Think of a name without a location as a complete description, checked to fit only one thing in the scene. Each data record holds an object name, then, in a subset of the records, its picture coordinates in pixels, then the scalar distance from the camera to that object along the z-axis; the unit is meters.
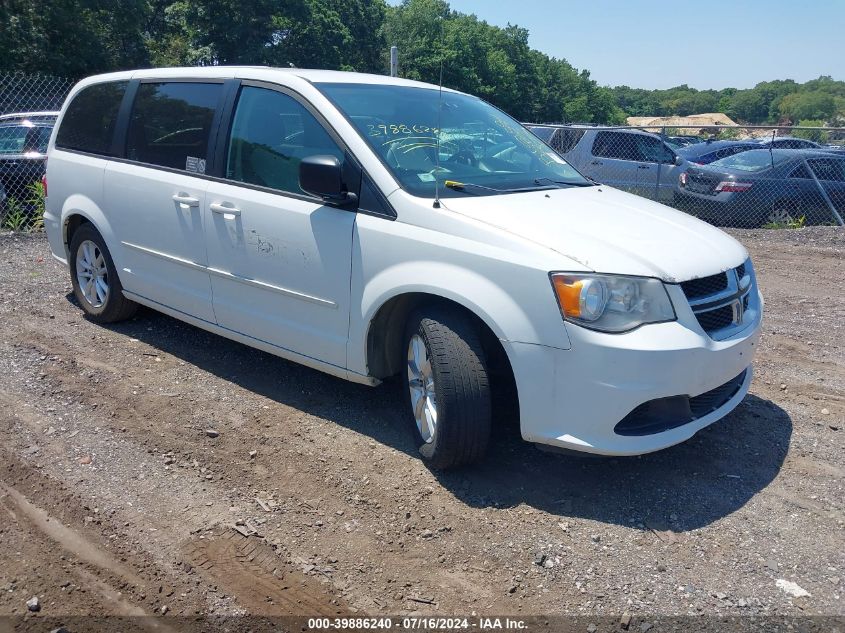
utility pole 9.33
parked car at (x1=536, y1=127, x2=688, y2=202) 13.77
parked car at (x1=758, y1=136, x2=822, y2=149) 17.31
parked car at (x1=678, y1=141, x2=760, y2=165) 15.83
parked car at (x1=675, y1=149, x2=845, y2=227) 12.27
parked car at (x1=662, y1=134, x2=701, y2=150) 21.36
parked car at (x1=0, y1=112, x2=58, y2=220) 10.66
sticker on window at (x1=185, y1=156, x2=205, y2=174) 4.74
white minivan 3.32
